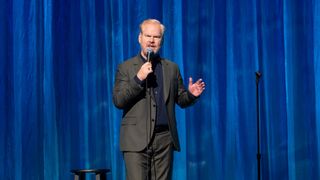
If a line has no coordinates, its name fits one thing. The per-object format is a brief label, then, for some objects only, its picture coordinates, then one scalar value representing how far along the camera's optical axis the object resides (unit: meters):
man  4.92
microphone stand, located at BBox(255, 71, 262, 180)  6.27
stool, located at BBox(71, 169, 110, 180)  6.13
